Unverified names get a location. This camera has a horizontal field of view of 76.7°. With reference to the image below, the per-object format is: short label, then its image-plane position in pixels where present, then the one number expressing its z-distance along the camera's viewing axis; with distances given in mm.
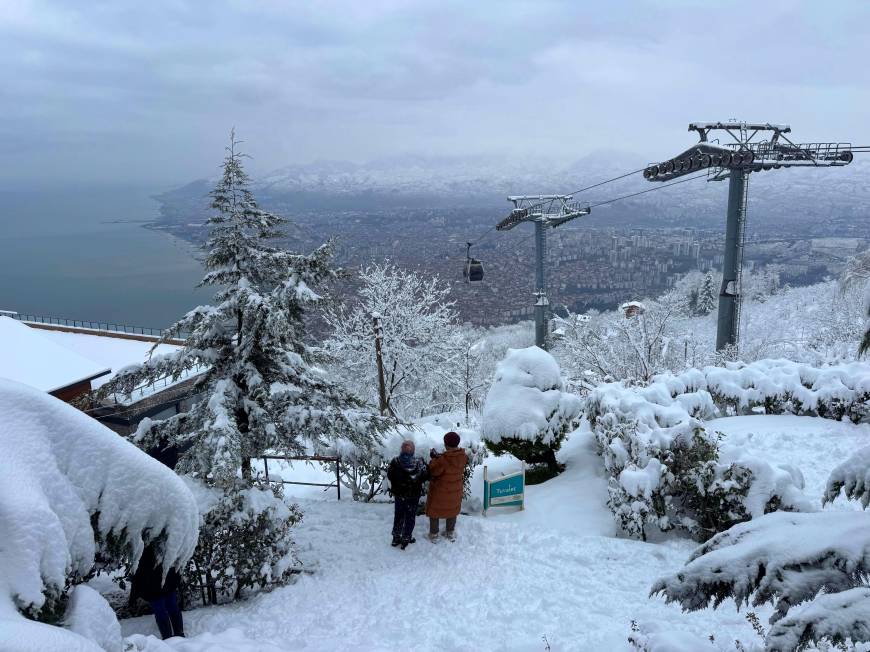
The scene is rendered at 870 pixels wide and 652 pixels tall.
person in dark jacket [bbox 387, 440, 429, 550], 6934
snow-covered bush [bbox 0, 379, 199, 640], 2336
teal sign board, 8094
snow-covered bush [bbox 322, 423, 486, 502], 7895
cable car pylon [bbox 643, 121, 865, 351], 13562
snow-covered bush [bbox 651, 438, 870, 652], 2027
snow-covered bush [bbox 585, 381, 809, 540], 6773
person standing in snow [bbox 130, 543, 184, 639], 4895
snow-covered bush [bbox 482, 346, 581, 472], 9125
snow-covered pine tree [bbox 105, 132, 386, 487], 6688
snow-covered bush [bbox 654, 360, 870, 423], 10680
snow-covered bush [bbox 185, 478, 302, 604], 5914
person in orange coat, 7055
